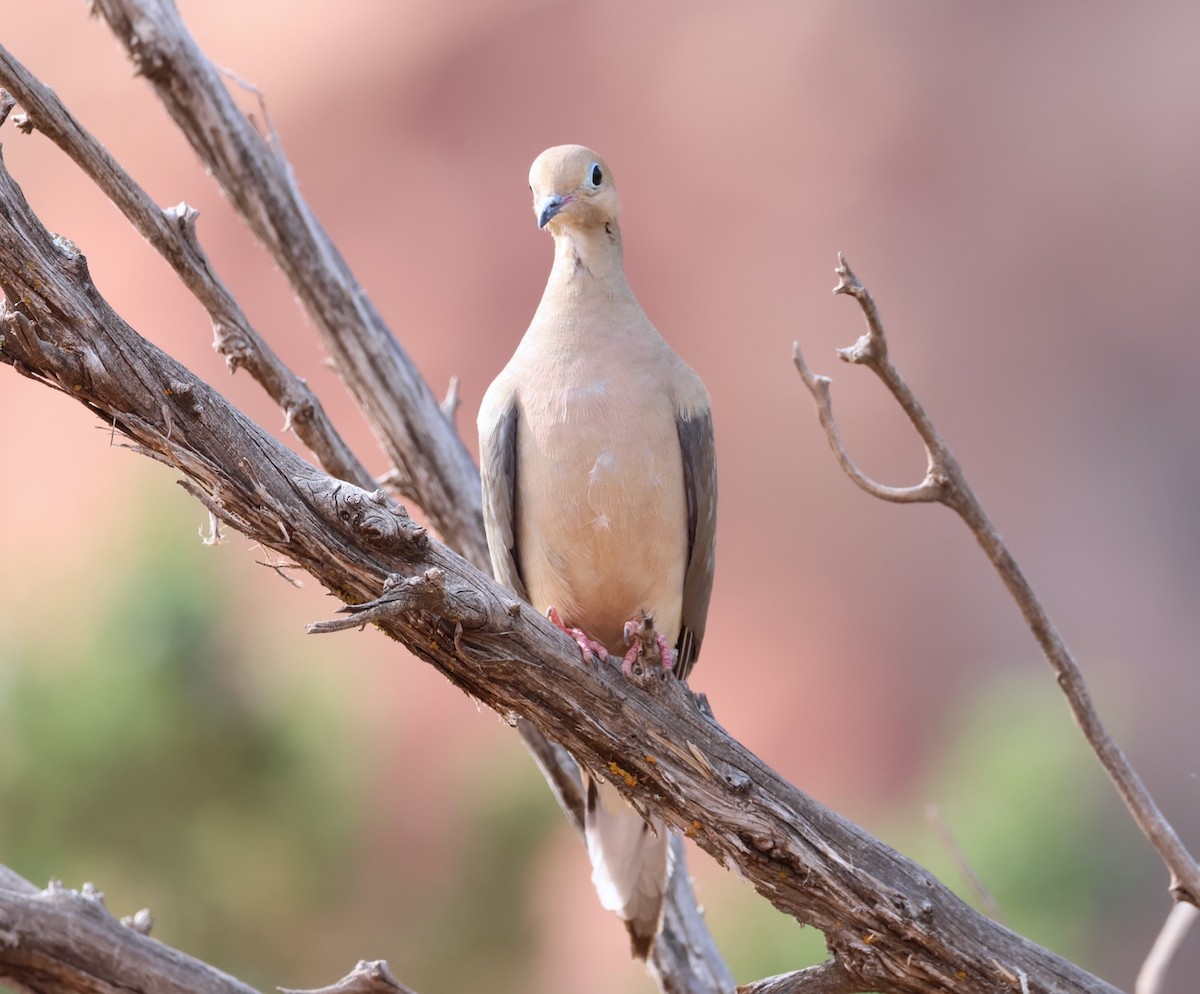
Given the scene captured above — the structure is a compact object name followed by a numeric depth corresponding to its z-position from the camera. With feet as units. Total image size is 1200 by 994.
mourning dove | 16.67
